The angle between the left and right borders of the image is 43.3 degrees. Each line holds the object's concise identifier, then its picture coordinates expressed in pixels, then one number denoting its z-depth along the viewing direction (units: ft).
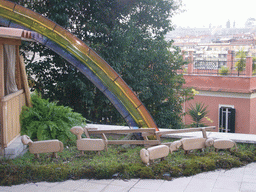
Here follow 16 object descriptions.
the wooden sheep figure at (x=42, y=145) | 23.88
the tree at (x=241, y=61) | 91.04
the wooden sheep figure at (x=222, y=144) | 25.70
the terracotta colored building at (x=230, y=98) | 87.40
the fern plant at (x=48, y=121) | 27.66
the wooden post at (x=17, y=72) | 28.48
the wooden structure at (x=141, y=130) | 25.81
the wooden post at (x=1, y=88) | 23.85
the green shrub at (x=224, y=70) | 91.75
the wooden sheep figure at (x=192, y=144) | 25.02
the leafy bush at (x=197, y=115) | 47.67
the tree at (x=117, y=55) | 41.32
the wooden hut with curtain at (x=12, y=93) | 23.58
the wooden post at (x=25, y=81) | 29.07
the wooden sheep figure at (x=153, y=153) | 22.43
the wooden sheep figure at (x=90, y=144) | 24.86
